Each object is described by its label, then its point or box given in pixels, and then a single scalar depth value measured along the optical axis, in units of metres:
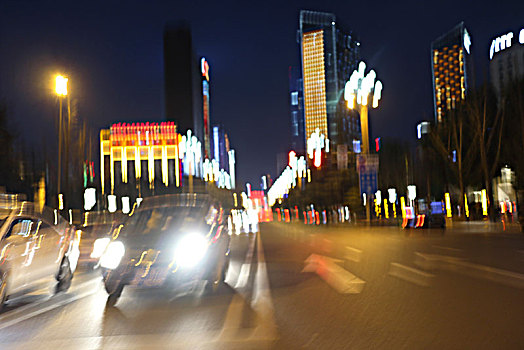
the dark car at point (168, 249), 9.95
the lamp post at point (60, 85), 31.27
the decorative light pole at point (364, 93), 50.06
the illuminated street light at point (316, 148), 105.94
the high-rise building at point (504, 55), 143.38
